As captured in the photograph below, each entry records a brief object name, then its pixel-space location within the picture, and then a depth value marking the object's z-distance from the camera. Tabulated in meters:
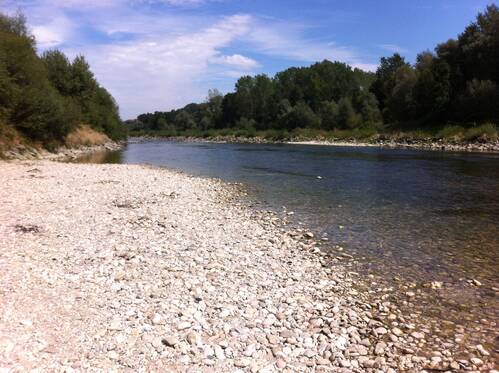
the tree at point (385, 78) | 98.81
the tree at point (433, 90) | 67.24
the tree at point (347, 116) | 90.94
